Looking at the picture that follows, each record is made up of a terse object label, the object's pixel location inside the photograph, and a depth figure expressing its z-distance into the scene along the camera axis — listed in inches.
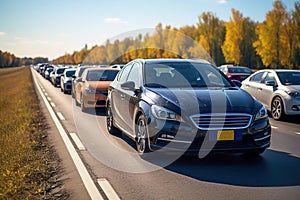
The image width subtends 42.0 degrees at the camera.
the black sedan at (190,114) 224.4
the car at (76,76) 626.7
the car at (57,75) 1179.3
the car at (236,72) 940.6
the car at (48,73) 1819.6
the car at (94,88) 511.5
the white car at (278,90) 428.5
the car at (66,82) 874.1
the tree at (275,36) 2452.0
